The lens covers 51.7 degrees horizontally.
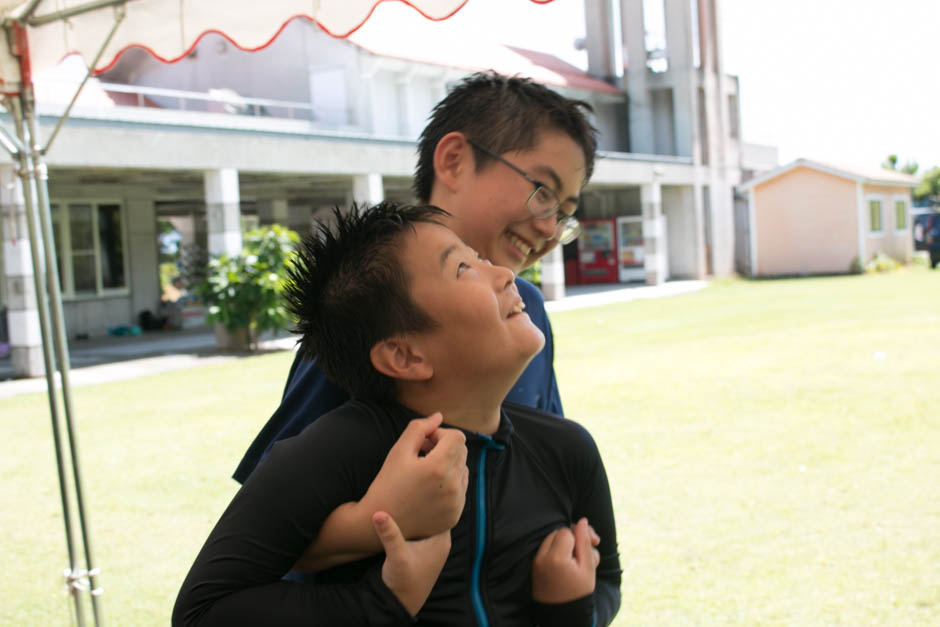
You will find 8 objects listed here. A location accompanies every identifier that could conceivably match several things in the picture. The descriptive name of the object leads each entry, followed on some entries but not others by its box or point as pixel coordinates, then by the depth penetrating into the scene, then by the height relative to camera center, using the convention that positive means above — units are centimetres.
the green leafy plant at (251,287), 1580 -7
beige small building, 3422 +106
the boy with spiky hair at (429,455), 131 -29
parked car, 3394 +15
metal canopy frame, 402 +11
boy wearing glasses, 186 +18
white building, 1694 +267
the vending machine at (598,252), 3450 +34
